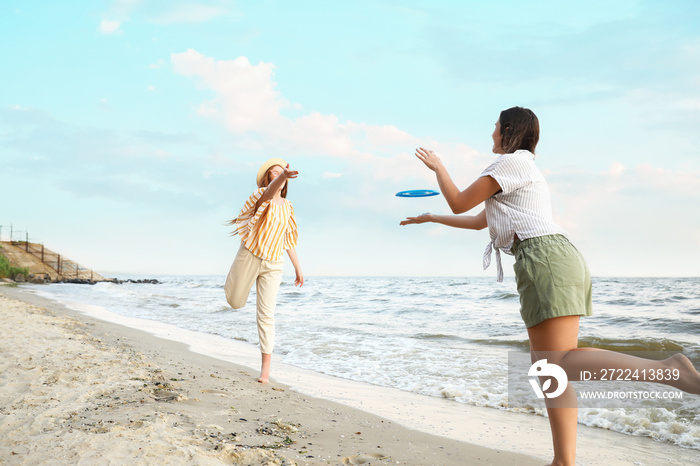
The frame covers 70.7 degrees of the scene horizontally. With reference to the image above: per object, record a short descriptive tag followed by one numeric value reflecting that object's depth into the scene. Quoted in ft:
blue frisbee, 9.24
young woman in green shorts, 7.22
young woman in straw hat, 15.56
